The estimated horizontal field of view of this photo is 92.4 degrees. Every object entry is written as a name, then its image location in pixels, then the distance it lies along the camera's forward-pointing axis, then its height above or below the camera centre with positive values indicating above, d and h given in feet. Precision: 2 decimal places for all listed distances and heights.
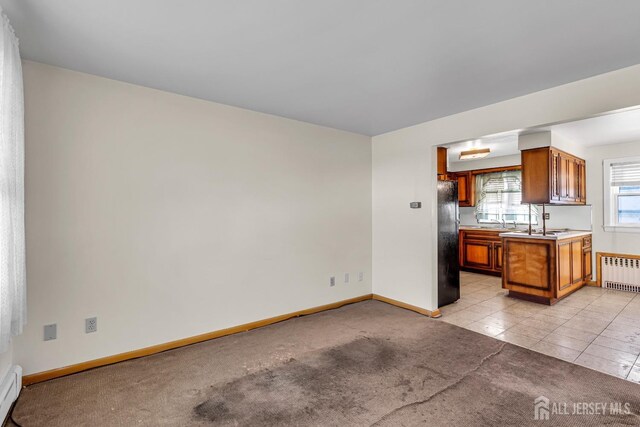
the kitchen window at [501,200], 20.90 +0.63
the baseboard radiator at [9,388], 6.45 -3.87
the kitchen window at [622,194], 16.41 +0.69
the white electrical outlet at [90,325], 8.46 -3.05
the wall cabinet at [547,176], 14.35 +1.53
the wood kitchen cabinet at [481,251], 19.66 -2.80
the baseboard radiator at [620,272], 15.94 -3.49
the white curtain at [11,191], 5.66 +0.51
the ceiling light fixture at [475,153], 16.78 +3.08
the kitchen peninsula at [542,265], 14.06 -2.75
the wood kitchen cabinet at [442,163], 13.83 +2.13
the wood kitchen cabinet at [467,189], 22.71 +1.50
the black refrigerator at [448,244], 13.74 -1.59
